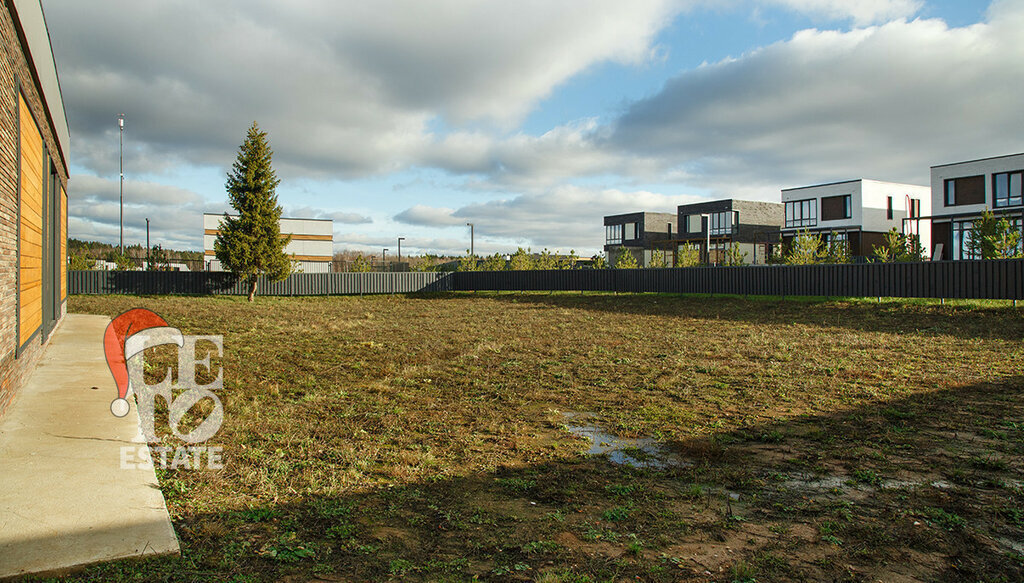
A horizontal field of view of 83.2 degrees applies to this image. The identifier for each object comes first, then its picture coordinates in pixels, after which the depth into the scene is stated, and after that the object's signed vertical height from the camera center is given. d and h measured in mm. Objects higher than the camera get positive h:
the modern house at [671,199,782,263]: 50938 +5705
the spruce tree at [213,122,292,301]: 26375 +3432
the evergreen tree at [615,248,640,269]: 36188 +1789
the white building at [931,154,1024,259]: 32906 +5511
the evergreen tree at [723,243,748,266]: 30594 +1698
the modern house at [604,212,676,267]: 57719 +5915
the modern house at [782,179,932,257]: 43719 +6167
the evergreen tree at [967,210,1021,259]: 18844 +1821
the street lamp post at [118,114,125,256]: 32969 +8779
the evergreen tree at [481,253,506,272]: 39594 +1839
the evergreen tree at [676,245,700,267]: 32750 +1814
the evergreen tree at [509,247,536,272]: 38428 +1919
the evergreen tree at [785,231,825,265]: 25609 +1674
